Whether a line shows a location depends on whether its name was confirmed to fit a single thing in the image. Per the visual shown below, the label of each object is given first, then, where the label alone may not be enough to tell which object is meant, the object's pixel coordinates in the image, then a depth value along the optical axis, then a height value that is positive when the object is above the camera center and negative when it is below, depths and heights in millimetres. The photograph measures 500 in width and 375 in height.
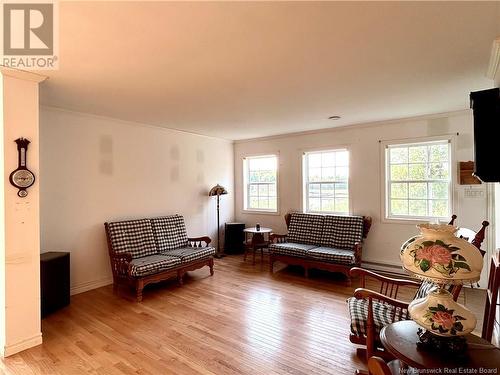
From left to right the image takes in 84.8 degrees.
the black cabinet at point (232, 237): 5902 -1017
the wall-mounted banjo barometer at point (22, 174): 2432 +166
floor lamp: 5621 -36
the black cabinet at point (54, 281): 3052 -1030
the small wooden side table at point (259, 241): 5326 -1038
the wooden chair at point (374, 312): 1958 -1024
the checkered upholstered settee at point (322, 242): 4141 -912
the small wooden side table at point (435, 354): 1283 -827
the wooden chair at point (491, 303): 1633 -696
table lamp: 1287 -409
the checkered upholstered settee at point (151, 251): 3604 -937
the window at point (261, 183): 5965 +161
